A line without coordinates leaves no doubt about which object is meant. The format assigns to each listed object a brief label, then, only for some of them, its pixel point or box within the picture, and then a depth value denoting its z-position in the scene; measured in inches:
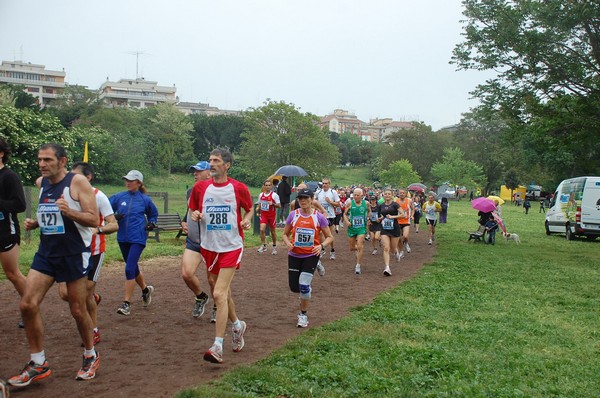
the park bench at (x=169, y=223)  711.1
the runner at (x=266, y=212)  627.8
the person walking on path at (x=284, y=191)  854.5
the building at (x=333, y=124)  7647.6
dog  860.6
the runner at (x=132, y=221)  320.2
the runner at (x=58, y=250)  204.7
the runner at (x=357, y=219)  521.0
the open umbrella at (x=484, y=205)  828.7
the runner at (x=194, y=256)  304.5
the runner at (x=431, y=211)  799.1
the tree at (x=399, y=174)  2723.9
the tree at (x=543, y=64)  702.5
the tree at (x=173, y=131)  2504.9
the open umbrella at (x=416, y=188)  1352.1
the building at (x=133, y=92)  5103.3
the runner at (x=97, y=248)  250.7
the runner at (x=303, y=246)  314.3
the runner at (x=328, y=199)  625.0
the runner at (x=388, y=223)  518.9
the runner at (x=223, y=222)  250.5
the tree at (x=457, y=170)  3189.0
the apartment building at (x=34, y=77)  4475.9
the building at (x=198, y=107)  6309.1
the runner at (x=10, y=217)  233.1
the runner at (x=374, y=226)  638.5
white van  915.4
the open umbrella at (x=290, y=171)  892.8
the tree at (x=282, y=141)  2074.3
